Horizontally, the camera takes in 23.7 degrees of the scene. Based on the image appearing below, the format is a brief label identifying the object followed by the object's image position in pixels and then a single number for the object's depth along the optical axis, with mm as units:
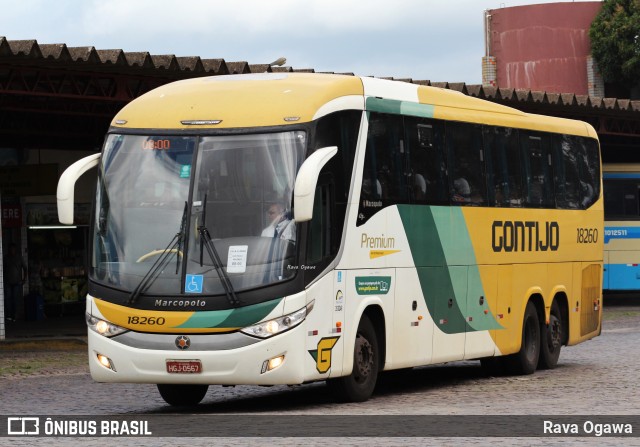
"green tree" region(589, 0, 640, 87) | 68188
